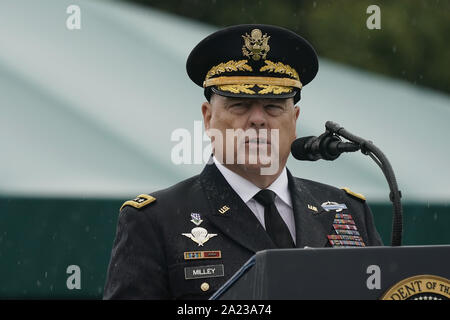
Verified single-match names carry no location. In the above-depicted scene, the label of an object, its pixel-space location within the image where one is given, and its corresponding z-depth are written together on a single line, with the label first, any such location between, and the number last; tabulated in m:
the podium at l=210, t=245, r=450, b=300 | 3.71
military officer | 5.60
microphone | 4.81
